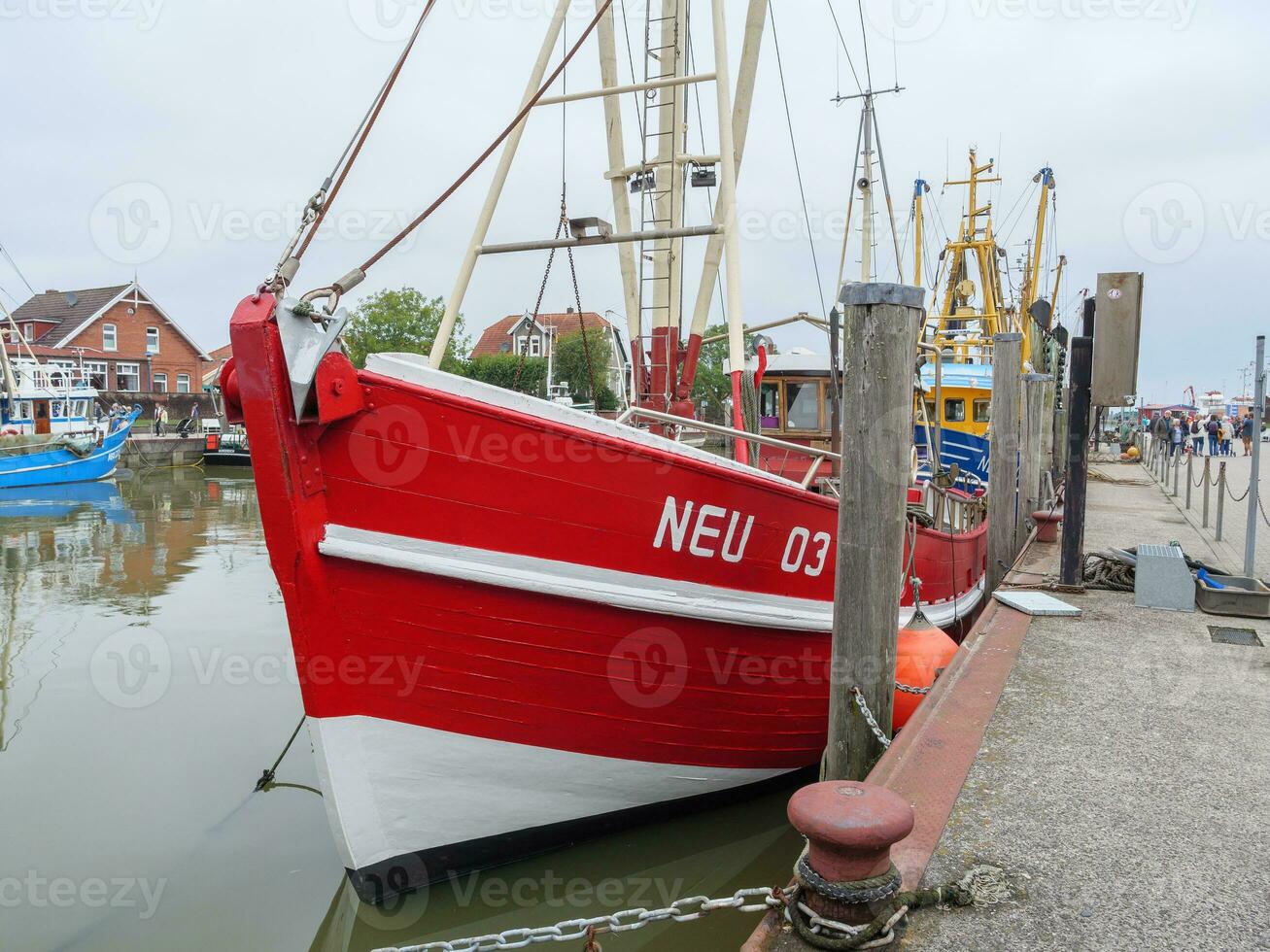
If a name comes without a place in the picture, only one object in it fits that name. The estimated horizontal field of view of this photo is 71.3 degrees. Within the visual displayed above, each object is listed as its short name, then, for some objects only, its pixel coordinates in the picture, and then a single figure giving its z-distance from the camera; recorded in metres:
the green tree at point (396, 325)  40.56
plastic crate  6.07
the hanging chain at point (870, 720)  3.72
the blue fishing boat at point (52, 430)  25.14
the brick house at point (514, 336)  49.19
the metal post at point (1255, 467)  6.30
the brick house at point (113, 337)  41.62
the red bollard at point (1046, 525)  10.12
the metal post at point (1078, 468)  6.91
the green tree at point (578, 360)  41.31
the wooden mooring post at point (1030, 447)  9.92
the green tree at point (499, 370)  40.47
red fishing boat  3.37
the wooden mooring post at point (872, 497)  3.75
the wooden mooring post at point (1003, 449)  8.12
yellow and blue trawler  13.11
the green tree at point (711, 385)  51.16
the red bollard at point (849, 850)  2.38
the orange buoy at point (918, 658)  4.97
